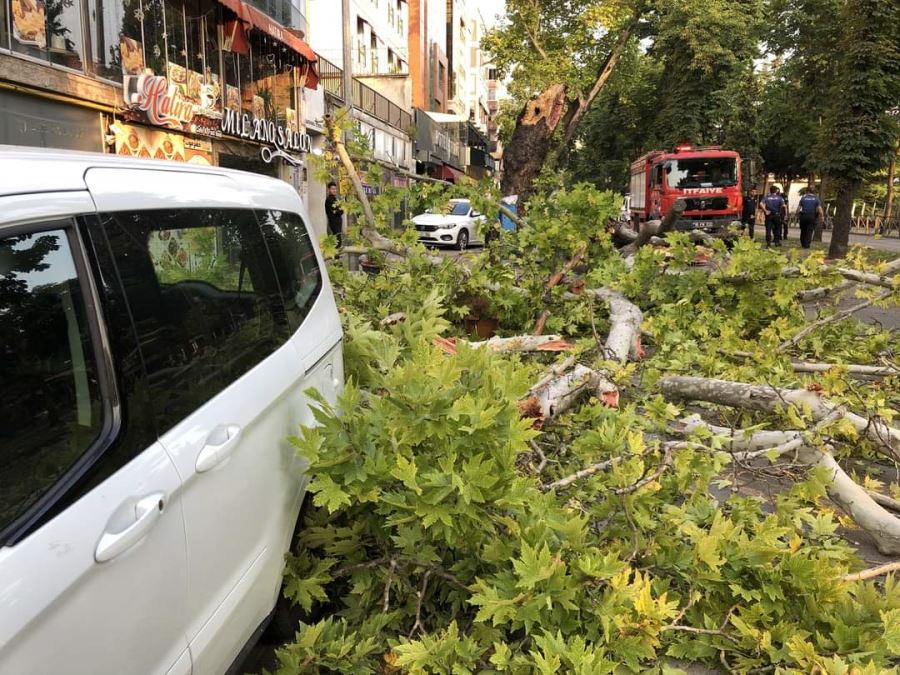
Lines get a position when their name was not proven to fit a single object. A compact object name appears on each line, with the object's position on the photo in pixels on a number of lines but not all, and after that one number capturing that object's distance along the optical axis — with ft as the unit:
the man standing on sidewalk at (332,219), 40.11
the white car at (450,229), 71.10
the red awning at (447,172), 153.42
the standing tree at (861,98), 51.31
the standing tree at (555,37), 64.28
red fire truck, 71.00
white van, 4.50
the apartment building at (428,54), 135.95
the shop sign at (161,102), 43.01
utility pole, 62.86
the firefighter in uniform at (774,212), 69.36
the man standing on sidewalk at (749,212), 76.18
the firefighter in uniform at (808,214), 66.23
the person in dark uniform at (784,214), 70.12
